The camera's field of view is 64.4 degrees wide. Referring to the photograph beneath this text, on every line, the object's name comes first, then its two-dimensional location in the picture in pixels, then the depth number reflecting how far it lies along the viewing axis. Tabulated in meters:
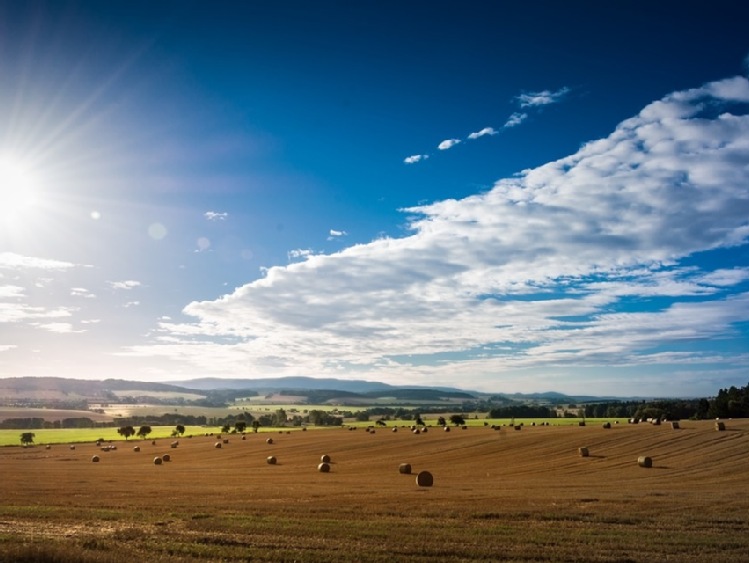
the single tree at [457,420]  98.29
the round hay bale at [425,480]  31.92
